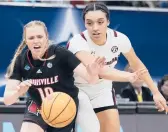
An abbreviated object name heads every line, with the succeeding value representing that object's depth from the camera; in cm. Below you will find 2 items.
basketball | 750
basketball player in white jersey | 811
